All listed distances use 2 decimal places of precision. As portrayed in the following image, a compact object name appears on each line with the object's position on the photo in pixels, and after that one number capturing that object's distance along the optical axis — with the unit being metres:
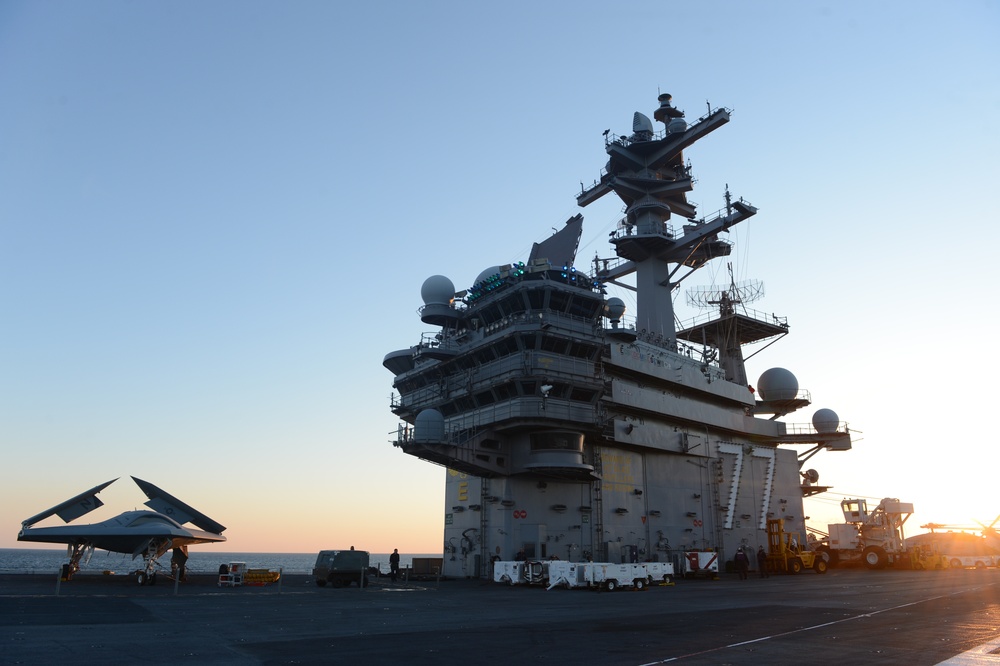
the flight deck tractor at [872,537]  53.47
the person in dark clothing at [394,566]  37.78
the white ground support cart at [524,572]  34.06
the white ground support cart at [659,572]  34.84
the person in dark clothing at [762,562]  44.09
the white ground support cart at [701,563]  41.81
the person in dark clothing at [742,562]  41.53
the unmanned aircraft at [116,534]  33.19
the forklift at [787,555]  47.69
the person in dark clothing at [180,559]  35.69
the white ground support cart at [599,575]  31.20
